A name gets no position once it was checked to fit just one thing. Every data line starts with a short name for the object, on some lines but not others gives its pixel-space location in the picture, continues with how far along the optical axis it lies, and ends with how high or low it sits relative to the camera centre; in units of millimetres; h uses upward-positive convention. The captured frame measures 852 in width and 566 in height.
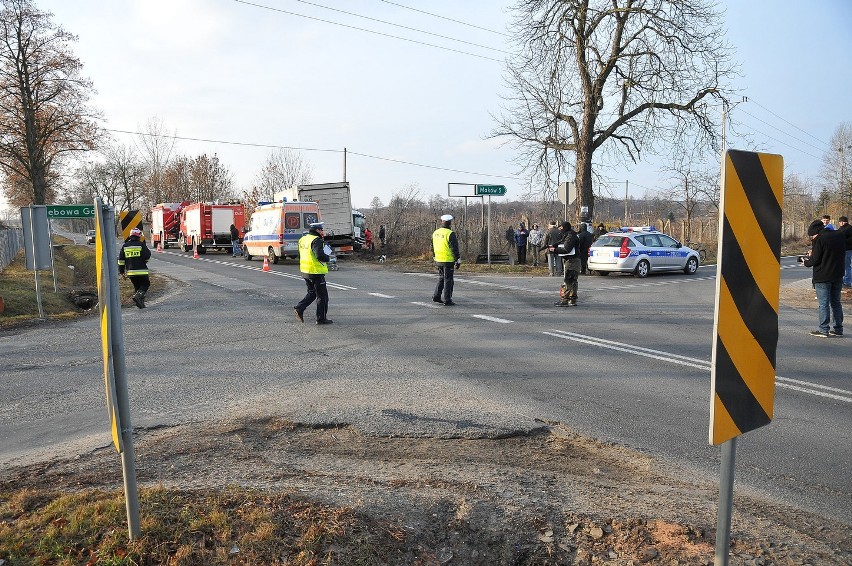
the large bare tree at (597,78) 24844 +5839
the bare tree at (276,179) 56406 +4114
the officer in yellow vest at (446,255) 13641 -620
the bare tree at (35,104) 34344 +6763
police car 21984 -986
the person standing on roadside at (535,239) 26559 -557
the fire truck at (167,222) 48594 +328
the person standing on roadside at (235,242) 37794 -923
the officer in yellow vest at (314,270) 11500 -780
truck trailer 29469 +735
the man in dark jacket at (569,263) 13594 -800
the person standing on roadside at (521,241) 26688 -638
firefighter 14172 -785
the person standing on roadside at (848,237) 10934 -242
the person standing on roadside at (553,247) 18450 -596
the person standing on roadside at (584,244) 22844 -666
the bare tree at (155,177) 63062 +4830
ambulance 27281 +42
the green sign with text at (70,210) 13125 +336
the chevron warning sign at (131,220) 8031 +81
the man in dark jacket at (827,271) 10125 -738
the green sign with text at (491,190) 24141 +1332
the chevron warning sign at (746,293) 2539 -275
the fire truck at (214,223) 39188 +194
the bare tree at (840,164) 52625 +5299
